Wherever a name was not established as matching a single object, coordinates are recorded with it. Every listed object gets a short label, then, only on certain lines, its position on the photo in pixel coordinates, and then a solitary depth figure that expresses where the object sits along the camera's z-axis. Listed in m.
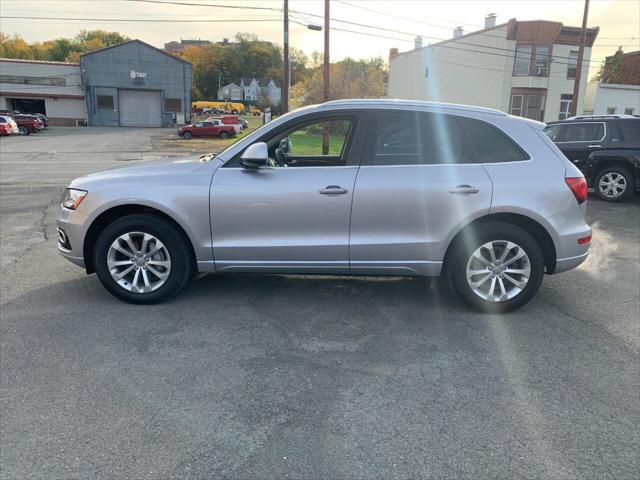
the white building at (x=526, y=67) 36.44
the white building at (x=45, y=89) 53.12
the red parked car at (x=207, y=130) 39.50
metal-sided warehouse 52.78
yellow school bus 83.75
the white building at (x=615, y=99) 38.28
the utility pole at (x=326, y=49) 22.62
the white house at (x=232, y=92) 114.31
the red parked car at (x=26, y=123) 39.94
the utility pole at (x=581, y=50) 23.81
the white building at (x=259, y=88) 116.89
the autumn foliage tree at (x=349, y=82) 45.69
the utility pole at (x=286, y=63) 25.33
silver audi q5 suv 4.27
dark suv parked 10.40
